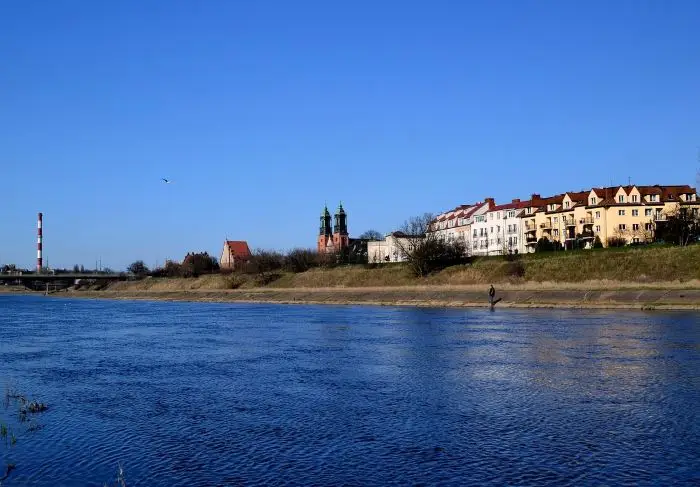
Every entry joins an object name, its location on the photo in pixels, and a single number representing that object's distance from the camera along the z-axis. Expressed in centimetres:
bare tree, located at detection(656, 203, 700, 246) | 8583
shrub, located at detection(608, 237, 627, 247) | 9965
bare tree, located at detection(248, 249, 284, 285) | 12702
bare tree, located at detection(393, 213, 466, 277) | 10038
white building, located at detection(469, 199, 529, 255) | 12744
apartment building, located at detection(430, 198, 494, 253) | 14212
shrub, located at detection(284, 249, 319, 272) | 13438
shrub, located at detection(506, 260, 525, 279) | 8119
